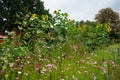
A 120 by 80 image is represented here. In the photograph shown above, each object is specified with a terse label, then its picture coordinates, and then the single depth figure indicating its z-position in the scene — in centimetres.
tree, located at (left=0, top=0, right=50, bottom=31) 1116
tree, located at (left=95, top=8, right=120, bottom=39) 1882
